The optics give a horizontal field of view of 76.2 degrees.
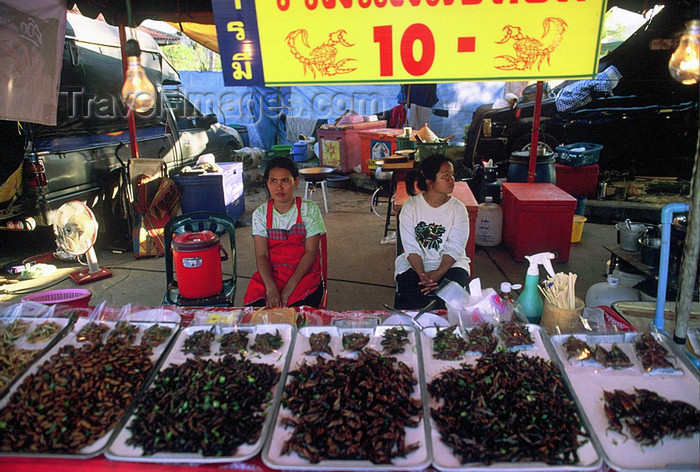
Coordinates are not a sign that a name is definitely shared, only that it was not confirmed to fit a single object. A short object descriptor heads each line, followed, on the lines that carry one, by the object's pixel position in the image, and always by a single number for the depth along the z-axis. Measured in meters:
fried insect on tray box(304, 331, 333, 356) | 1.89
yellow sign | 2.36
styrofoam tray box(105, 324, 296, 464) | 1.40
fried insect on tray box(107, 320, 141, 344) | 2.00
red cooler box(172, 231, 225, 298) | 3.16
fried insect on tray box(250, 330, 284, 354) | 1.92
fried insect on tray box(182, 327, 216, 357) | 1.92
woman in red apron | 3.09
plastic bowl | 2.64
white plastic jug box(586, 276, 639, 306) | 3.24
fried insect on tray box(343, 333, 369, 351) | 1.90
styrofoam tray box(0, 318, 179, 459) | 1.44
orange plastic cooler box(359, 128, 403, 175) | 8.75
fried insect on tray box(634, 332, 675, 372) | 1.69
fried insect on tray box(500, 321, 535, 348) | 1.88
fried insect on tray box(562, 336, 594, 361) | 1.78
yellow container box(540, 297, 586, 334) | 2.03
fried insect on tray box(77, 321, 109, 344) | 2.01
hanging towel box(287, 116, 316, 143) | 14.17
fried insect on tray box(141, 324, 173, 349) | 1.98
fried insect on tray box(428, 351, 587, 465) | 1.38
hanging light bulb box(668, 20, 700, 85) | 1.45
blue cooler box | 6.48
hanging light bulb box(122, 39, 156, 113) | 2.53
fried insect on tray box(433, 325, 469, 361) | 1.86
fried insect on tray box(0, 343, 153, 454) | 1.49
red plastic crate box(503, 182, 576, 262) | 5.05
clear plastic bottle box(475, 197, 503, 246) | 5.88
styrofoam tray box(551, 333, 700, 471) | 1.34
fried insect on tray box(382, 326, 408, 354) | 1.88
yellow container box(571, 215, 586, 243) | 5.75
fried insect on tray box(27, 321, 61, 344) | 2.04
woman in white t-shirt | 3.30
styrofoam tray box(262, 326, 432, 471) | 1.35
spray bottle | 2.19
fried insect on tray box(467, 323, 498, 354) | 1.87
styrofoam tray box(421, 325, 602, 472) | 1.33
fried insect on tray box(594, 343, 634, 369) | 1.73
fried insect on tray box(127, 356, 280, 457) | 1.46
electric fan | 4.64
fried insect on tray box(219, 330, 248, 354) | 1.92
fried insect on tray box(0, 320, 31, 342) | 2.04
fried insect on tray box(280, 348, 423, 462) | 1.40
